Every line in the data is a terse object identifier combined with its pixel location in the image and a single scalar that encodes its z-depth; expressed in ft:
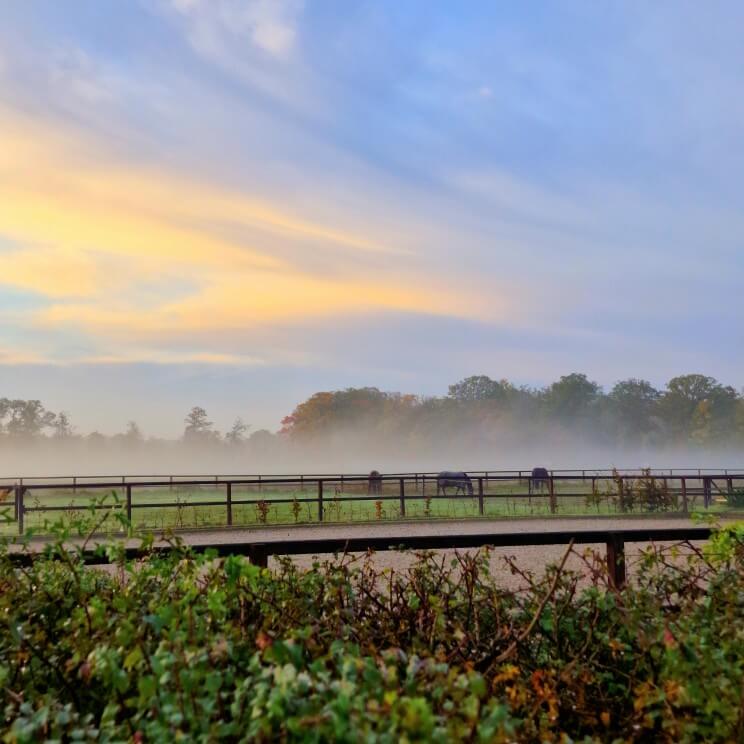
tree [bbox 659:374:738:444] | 311.47
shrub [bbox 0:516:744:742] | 6.86
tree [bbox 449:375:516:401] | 384.47
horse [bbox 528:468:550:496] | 108.30
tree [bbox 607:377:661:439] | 357.00
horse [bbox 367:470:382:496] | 105.44
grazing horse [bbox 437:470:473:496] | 99.09
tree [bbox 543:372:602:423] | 368.07
